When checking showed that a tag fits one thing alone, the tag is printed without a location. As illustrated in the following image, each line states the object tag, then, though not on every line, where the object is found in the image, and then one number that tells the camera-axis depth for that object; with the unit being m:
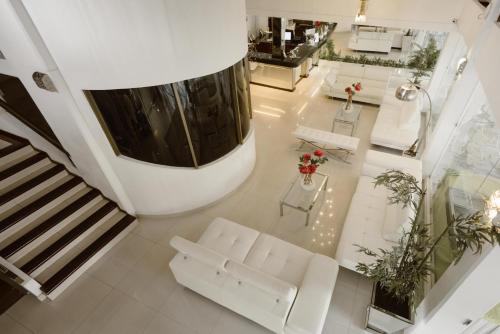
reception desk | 8.45
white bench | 5.68
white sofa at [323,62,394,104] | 7.48
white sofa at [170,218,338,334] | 2.85
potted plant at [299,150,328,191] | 4.23
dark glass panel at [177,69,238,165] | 3.62
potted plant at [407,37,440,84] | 6.98
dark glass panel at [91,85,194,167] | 3.37
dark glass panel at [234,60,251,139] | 4.15
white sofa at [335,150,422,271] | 3.63
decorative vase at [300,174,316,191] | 4.49
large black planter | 2.88
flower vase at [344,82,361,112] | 6.44
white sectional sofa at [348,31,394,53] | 11.15
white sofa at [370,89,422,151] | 5.88
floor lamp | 4.00
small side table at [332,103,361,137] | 6.45
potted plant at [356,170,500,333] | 2.63
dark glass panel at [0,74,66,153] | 4.20
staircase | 3.72
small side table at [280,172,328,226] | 4.34
